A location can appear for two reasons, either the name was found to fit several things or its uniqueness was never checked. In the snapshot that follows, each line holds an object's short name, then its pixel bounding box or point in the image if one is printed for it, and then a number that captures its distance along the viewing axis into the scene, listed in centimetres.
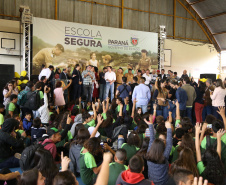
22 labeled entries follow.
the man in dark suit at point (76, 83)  940
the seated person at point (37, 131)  488
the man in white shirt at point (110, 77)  1019
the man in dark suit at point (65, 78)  920
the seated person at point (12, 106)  678
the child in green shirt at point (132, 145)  390
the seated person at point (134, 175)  249
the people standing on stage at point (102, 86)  1046
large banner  1197
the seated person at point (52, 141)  395
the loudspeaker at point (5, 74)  918
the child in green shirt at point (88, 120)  522
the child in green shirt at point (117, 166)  302
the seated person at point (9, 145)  411
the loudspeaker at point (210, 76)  1606
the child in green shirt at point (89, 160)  339
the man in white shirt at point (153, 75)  1159
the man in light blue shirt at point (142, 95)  753
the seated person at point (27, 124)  569
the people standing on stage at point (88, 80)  952
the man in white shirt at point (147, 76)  1128
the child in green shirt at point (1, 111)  568
